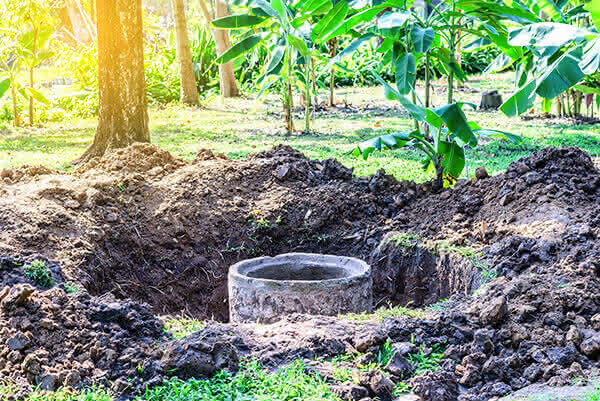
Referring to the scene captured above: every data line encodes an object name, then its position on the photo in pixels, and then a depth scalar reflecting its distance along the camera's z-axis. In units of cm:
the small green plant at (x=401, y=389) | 393
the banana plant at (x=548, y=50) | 638
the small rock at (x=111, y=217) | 680
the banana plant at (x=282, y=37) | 1069
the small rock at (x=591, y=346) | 403
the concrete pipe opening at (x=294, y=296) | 548
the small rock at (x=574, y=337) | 414
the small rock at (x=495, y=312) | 441
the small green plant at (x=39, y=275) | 505
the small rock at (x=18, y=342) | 420
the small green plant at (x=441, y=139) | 654
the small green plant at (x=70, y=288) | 513
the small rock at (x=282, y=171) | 768
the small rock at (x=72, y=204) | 670
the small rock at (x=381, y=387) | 384
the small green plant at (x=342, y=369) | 398
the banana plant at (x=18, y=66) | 1385
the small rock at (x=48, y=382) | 391
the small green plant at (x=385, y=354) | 420
